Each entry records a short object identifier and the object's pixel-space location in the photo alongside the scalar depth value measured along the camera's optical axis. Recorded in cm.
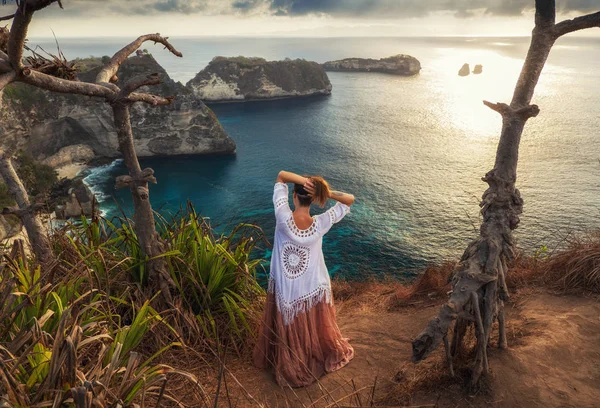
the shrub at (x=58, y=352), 245
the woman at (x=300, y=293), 454
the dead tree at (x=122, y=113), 262
